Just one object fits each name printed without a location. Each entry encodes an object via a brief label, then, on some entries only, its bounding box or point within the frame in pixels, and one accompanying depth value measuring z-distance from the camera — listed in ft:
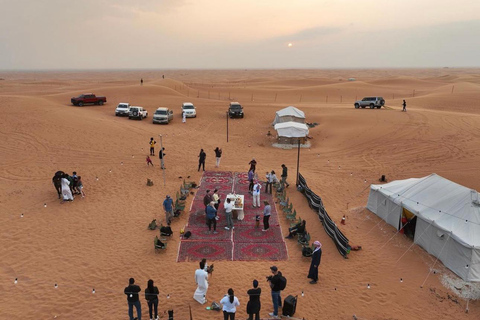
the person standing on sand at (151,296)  29.32
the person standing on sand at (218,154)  73.50
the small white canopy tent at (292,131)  95.55
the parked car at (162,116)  113.60
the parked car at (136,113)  116.57
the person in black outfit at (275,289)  30.37
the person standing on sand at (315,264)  34.83
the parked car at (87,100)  132.26
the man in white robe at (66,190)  54.54
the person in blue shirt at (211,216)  44.60
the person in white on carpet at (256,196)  53.42
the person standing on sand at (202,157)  71.26
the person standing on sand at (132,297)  28.68
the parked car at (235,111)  124.36
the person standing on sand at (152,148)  78.66
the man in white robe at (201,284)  31.60
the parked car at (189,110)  124.07
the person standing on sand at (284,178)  62.08
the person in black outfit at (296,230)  44.99
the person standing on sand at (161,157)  69.05
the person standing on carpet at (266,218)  45.39
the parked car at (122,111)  120.47
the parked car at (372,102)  134.00
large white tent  35.70
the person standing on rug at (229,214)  45.96
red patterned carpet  41.09
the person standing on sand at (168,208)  46.83
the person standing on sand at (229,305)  27.91
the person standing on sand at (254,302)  28.30
